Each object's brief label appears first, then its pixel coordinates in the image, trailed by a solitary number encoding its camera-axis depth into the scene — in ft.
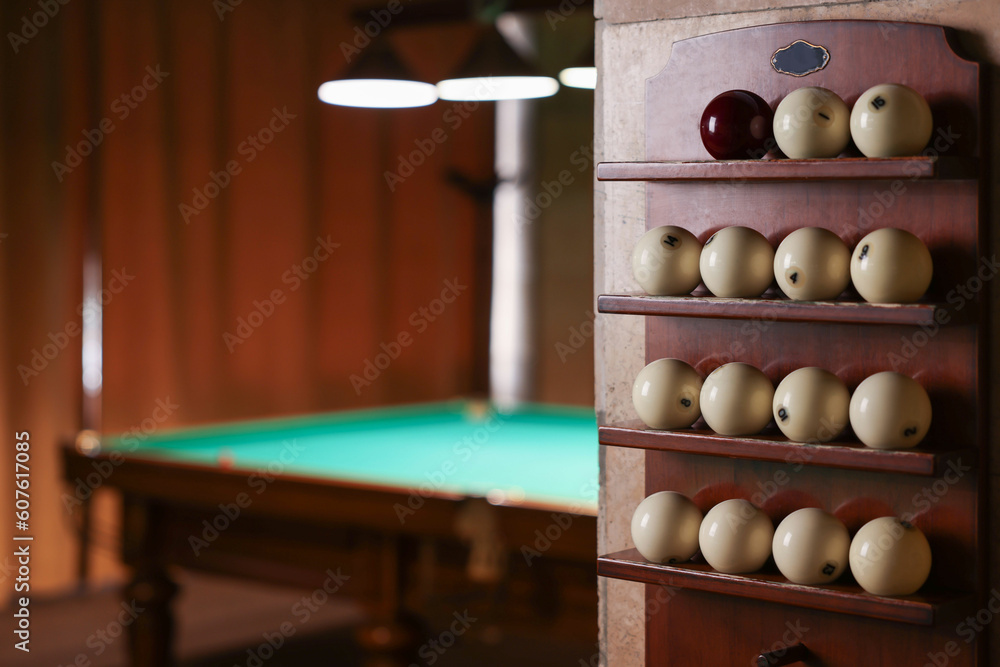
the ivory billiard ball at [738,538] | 8.62
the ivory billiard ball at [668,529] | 8.76
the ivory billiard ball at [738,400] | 8.58
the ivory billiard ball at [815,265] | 8.43
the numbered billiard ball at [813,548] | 8.49
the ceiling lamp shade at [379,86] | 12.56
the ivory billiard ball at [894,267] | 8.29
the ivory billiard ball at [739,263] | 8.56
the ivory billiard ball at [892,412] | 8.31
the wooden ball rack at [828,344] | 8.40
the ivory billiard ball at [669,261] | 8.70
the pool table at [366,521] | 11.69
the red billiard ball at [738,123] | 8.61
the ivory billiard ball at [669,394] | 8.73
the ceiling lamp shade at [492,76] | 13.44
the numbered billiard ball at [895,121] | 8.31
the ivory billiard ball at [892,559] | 8.35
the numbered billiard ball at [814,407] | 8.45
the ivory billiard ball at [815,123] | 8.46
